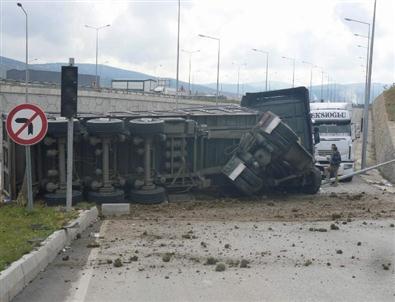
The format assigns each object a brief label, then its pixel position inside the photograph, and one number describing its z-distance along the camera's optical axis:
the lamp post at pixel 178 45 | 48.69
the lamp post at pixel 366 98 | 25.55
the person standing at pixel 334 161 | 19.66
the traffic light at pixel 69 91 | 9.83
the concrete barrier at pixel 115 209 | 11.31
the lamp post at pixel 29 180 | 9.24
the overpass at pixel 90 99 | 38.53
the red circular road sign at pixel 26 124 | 9.09
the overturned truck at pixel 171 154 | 12.25
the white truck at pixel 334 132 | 21.83
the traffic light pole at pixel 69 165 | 9.99
